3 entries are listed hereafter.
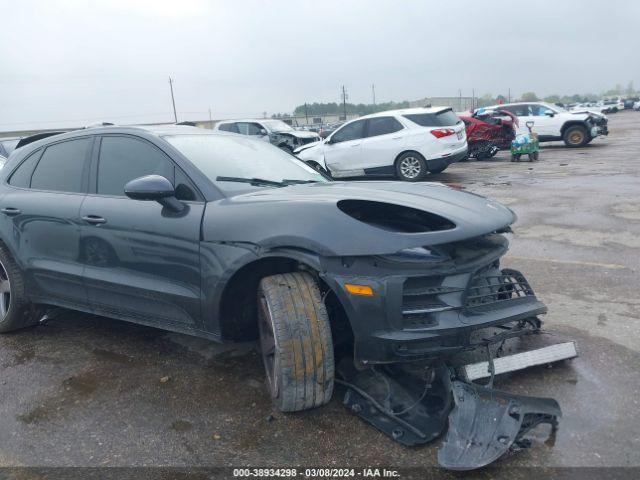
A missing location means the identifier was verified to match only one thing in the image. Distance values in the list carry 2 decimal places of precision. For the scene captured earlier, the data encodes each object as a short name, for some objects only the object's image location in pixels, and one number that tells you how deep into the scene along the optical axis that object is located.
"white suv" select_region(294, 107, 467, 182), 11.70
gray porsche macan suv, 2.60
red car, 16.59
